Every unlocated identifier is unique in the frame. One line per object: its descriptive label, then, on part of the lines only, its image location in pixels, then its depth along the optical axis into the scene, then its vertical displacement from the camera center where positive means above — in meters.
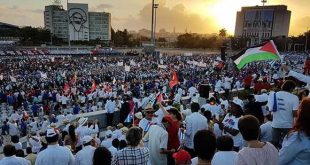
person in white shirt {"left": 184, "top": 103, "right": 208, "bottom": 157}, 3.75 -1.14
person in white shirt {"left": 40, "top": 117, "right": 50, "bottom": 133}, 8.11 -2.67
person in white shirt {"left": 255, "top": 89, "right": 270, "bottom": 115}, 5.77 -1.12
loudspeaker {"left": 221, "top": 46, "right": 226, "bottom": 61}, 15.86 -0.03
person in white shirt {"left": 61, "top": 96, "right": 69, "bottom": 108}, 12.20 -2.78
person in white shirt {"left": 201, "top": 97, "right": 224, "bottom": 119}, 5.55 -1.33
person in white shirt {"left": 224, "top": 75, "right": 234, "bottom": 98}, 11.20 -1.65
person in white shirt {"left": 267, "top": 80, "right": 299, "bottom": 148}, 3.36 -0.73
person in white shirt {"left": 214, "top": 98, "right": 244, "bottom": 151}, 3.68 -1.17
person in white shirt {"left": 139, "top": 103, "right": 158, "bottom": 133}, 3.92 -1.16
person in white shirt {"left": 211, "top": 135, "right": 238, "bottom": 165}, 2.32 -1.01
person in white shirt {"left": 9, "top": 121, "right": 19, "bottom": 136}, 8.13 -2.87
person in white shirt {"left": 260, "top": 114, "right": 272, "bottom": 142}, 3.76 -1.25
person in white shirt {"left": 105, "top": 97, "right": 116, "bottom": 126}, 8.23 -2.16
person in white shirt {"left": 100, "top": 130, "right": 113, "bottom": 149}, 4.63 -1.85
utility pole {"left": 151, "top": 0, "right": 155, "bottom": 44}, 34.11 +3.21
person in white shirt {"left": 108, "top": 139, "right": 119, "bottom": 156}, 4.24 -1.76
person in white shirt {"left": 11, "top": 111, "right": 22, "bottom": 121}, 9.20 -2.77
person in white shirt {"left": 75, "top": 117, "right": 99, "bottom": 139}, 5.18 -1.85
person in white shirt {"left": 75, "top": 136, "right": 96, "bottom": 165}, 3.37 -1.55
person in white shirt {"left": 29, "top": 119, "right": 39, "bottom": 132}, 8.45 -2.86
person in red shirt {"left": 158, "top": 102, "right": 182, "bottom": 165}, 3.22 -1.11
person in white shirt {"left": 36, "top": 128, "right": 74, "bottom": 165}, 2.79 -1.27
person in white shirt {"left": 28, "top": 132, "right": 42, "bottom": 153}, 5.21 -2.20
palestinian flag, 4.91 -0.01
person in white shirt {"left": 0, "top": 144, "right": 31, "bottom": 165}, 3.11 -1.49
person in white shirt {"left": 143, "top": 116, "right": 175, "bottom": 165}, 2.98 -1.18
